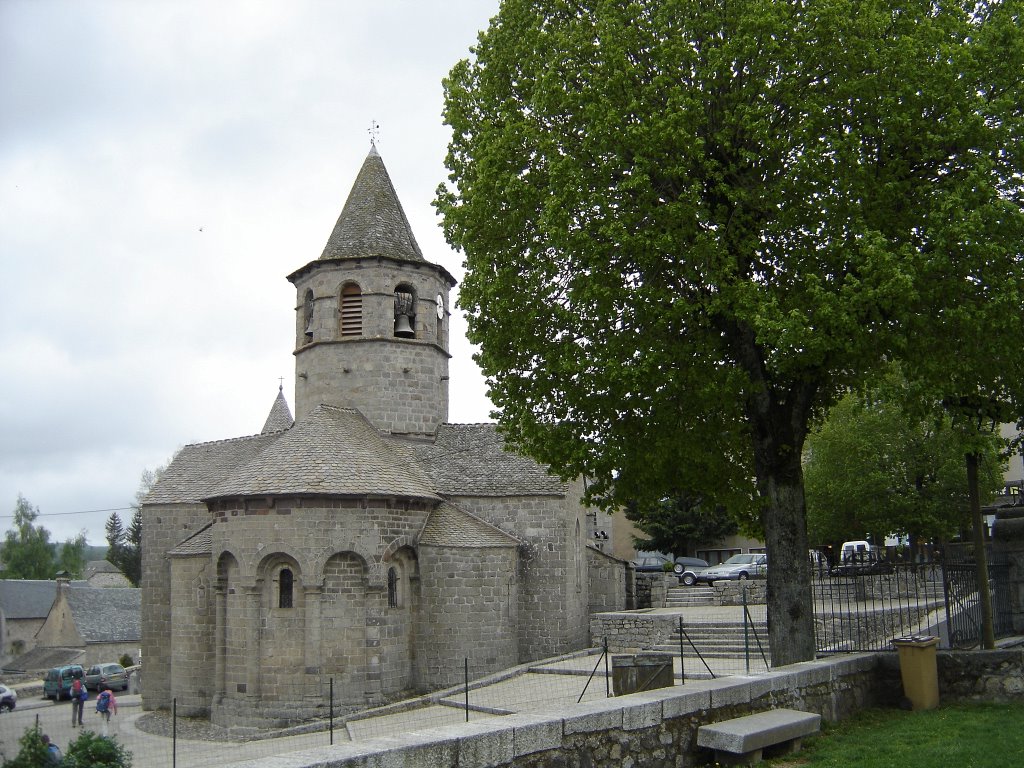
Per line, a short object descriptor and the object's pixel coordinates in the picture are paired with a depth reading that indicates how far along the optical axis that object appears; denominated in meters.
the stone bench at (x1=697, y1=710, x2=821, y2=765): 8.18
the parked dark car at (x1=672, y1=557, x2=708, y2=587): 35.75
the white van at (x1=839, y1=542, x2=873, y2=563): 38.26
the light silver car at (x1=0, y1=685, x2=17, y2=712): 35.38
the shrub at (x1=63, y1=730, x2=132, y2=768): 12.27
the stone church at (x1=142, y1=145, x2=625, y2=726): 21.20
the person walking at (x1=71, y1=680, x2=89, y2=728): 22.86
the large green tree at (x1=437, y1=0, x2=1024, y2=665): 10.76
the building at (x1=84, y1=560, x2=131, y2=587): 79.88
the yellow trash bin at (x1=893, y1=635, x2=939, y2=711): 10.66
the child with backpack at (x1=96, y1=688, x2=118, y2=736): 24.14
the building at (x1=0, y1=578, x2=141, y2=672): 52.78
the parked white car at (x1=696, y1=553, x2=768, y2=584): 35.44
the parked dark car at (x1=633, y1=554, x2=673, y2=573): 39.97
